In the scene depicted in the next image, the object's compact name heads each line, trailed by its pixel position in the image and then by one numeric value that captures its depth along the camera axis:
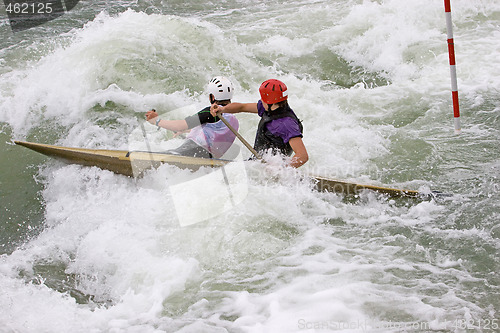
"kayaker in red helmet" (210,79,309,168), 8.09
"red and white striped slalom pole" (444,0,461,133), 10.10
